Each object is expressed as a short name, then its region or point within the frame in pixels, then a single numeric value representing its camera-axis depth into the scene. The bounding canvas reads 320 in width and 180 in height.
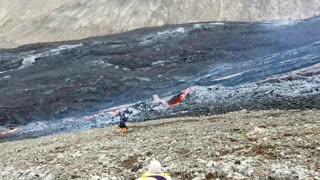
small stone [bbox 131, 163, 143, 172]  14.09
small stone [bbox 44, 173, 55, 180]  14.56
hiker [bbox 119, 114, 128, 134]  22.11
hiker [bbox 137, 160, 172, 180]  8.20
